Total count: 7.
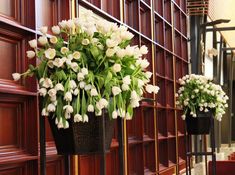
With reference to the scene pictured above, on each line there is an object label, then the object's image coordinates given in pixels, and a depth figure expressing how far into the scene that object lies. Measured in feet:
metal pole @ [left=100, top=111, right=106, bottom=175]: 7.09
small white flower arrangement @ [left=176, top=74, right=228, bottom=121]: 18.04
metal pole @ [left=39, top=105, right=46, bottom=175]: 7.13
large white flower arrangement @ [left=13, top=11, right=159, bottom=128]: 6.96
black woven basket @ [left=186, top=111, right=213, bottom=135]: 18.37
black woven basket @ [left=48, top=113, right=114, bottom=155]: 7.11
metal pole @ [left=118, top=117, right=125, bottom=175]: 7.79
